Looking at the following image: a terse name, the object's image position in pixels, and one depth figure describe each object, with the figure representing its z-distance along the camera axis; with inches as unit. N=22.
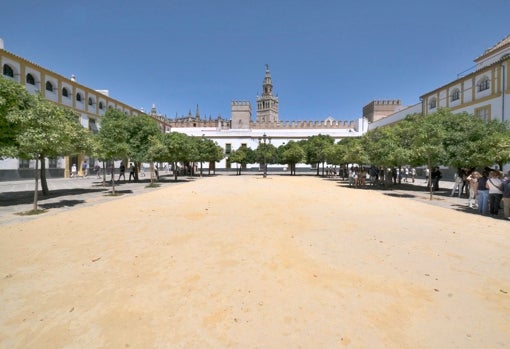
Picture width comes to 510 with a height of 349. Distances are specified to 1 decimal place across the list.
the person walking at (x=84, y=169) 1210.5
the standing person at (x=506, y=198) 343.3
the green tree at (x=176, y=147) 885.2
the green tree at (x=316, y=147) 1420.0
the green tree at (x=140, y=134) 791.0
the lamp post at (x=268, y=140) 2074.3
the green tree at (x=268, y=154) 1662.2
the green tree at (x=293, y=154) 1432.1
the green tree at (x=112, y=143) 558.6
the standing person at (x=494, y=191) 364.9
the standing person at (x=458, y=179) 580.1
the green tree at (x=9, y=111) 381.4
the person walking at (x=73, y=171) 1129.5
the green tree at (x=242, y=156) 1592.0
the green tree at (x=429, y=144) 531.5
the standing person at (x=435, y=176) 674.7
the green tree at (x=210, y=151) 1321.9
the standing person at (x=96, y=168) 1342.4
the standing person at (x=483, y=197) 379.2
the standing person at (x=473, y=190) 430.9
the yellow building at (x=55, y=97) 904.4
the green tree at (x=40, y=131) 354.0
